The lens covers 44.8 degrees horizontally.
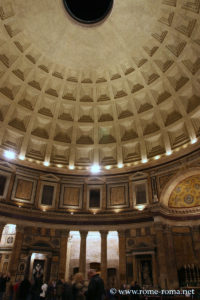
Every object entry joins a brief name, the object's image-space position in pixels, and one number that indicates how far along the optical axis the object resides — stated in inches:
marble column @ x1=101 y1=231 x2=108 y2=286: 876.0
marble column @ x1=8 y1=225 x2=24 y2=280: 816.2
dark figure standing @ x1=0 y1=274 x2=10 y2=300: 578.9
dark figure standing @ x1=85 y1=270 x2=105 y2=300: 243.9
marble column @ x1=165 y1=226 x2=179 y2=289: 796.6
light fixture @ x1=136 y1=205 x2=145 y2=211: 949.2
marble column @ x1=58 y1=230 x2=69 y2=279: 871.1
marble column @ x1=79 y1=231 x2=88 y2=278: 890.7
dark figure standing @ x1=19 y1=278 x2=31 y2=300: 323.9
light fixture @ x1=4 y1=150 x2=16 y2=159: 988.0
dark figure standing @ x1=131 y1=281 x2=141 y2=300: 552.7
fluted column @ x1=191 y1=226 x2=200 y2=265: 836.2
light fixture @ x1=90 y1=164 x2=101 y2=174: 1091.3
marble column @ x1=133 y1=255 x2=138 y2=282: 829.5
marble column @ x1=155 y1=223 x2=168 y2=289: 771.4
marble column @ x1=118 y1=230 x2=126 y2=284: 853.4
